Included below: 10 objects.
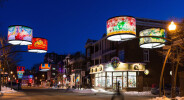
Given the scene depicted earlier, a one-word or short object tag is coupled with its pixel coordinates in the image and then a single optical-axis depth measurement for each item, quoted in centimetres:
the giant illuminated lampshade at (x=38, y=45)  3338
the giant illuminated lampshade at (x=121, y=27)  1959
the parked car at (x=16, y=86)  5174
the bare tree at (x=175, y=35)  2063
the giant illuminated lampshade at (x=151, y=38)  2230
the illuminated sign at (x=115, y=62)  4075
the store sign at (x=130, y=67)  4103
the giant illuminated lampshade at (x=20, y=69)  7722
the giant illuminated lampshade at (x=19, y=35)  2679
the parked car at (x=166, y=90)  3078
